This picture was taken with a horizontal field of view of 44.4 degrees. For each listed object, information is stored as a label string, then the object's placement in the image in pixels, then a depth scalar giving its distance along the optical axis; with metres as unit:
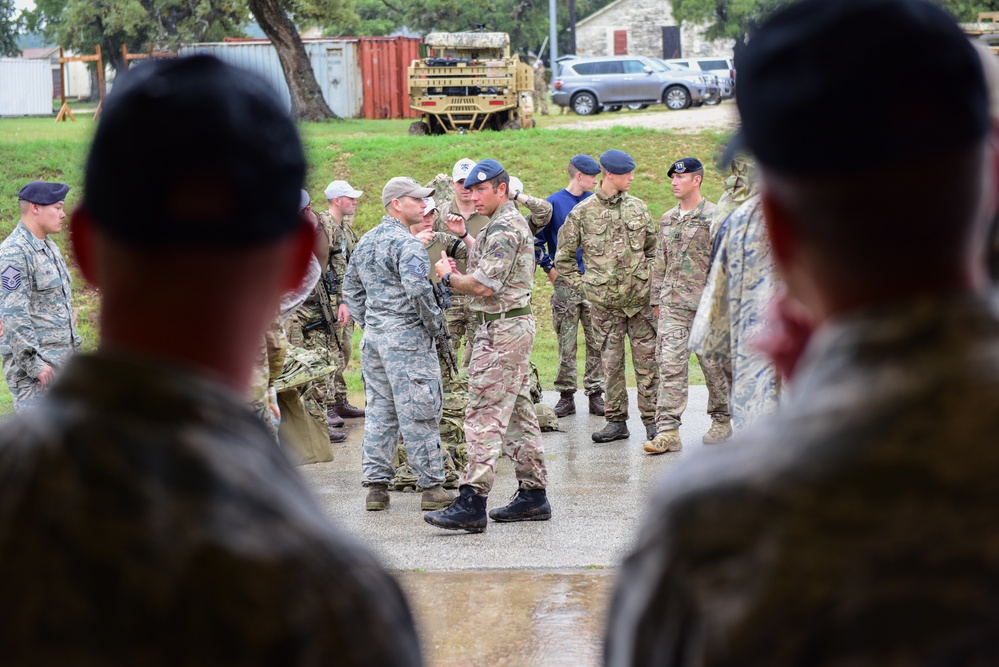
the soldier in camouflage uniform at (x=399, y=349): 7.59
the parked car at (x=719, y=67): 33.25
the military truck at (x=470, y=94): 25.83
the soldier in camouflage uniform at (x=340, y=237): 10.16
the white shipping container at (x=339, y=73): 34.91
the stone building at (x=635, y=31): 56.56
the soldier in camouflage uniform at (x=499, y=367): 7.12
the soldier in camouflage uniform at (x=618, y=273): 9.65
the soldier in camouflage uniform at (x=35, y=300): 7.33
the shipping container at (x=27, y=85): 38.91
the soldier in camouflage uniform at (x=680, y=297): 8.99
